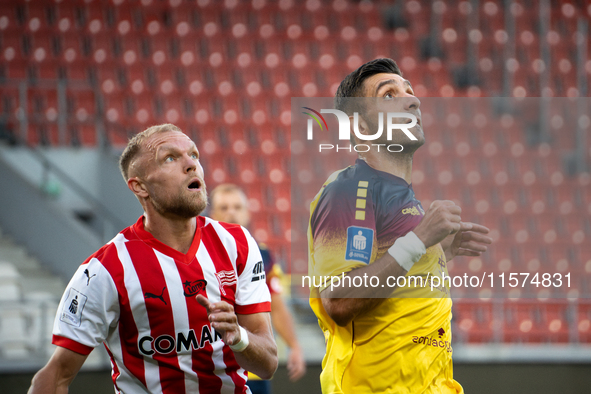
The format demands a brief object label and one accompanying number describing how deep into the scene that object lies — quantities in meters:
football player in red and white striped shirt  8.23
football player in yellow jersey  8.19
